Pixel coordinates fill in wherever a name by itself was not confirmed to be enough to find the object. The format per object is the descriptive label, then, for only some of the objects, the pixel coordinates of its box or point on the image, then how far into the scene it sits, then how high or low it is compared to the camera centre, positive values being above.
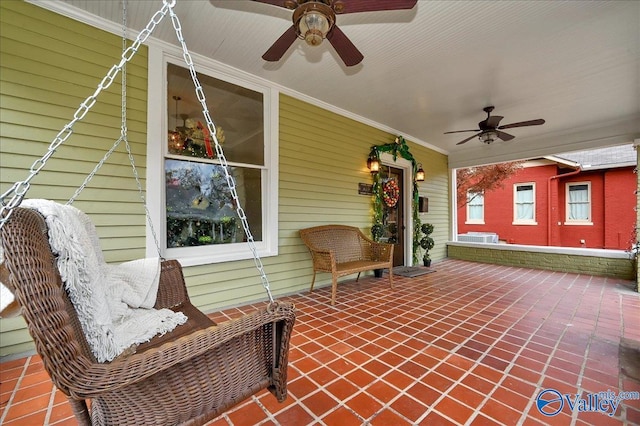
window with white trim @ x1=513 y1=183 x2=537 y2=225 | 8.13 +0.40
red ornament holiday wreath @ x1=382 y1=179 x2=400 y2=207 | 4.90 +0.45
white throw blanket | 0.89 -0.28
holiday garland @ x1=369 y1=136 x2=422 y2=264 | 4.66 +0.45
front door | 4.96 +0.14
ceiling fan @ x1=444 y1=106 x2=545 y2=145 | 3.79 +1.32
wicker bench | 3.32 -0.52
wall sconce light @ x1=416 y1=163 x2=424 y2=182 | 5.45 +0.87
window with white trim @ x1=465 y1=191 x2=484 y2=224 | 9.31 +0.29
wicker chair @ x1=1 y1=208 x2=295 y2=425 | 0.69 -0.47
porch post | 3.98 +0.18
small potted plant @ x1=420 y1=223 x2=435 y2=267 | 5.37 -0.51
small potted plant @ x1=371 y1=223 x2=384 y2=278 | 4.49 -0.29
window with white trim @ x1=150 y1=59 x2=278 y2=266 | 2.75 +0.55
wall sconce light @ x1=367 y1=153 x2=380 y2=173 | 4.56 +0.93
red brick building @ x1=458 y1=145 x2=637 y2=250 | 6.82 +0.40
